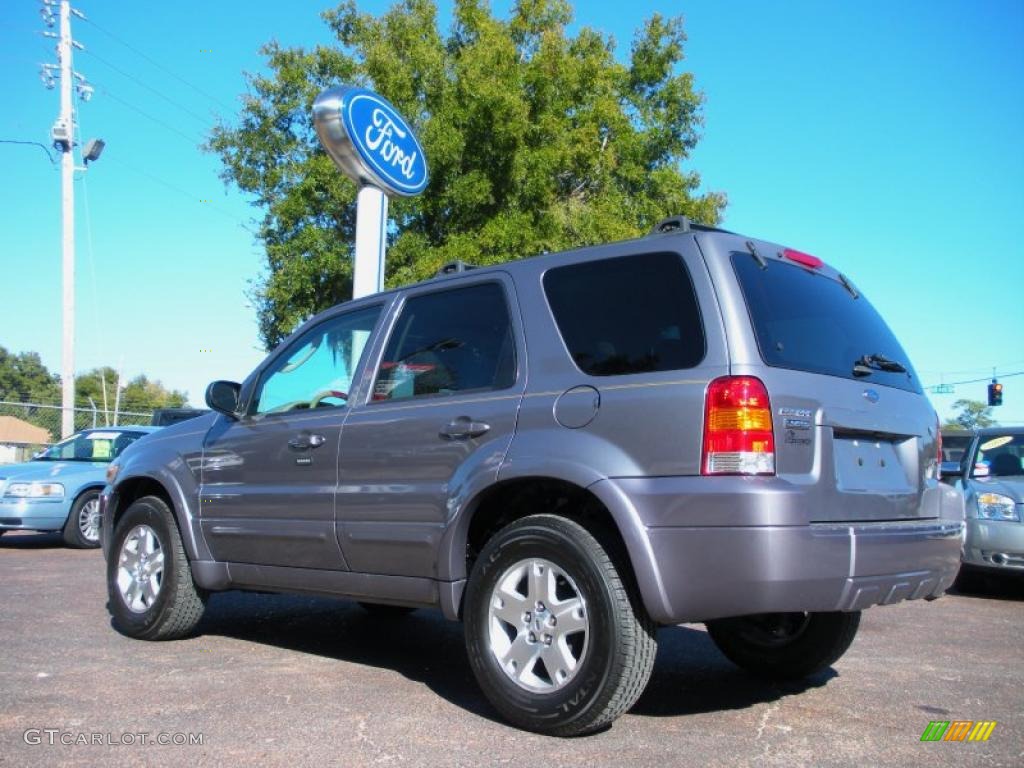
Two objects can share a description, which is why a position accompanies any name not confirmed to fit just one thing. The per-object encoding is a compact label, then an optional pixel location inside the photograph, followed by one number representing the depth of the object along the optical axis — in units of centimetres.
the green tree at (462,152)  1803
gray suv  336
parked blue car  1067
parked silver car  777
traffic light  2859
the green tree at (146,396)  8644
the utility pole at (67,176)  2053
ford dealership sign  872
